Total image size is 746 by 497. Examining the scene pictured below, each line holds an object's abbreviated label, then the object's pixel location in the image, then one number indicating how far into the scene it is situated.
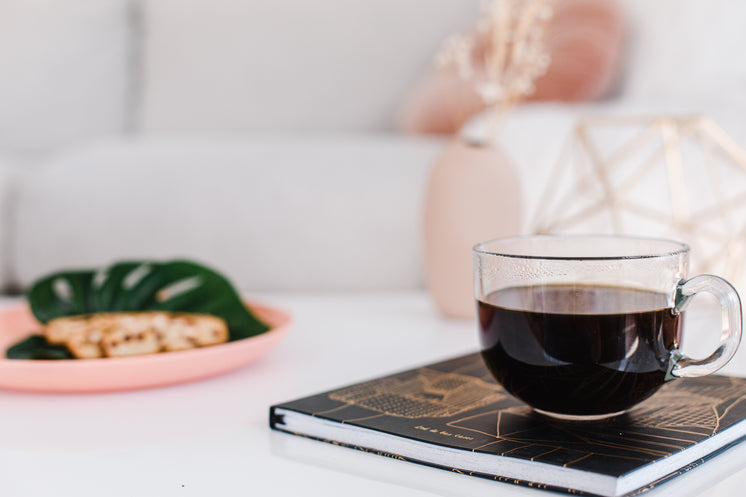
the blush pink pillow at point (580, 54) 1.62
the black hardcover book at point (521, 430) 0.77
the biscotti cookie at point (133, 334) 0.94
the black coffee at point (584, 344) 0.81
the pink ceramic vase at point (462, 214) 1.18
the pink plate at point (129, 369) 0.91
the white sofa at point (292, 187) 1.42
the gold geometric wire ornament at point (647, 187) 1.25
